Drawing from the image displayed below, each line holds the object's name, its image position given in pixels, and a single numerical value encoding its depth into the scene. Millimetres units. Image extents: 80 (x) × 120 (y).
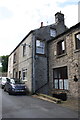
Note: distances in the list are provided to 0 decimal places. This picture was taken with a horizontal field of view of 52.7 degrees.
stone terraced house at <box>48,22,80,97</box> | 6864
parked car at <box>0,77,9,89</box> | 11917
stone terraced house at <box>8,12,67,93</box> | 9188
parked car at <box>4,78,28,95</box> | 8376
